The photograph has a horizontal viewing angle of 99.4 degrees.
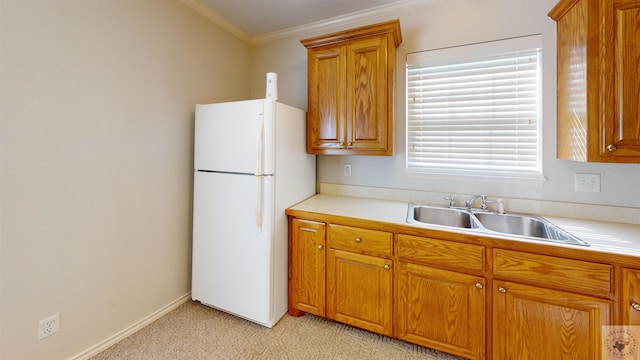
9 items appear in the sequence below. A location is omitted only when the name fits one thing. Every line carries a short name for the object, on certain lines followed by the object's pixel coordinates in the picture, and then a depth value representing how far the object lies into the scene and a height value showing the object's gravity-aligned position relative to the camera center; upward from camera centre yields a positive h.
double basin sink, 1.71 -0.27
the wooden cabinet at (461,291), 1.29 -0.62
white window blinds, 1.94 +0.56
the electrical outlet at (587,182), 1.77 +0.01
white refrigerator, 1.91 -0.17
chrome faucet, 1.99 -0.14
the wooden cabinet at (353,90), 2.01 +0.71
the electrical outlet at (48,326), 1.47 -0.82
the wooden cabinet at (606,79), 1.36 +0.55
